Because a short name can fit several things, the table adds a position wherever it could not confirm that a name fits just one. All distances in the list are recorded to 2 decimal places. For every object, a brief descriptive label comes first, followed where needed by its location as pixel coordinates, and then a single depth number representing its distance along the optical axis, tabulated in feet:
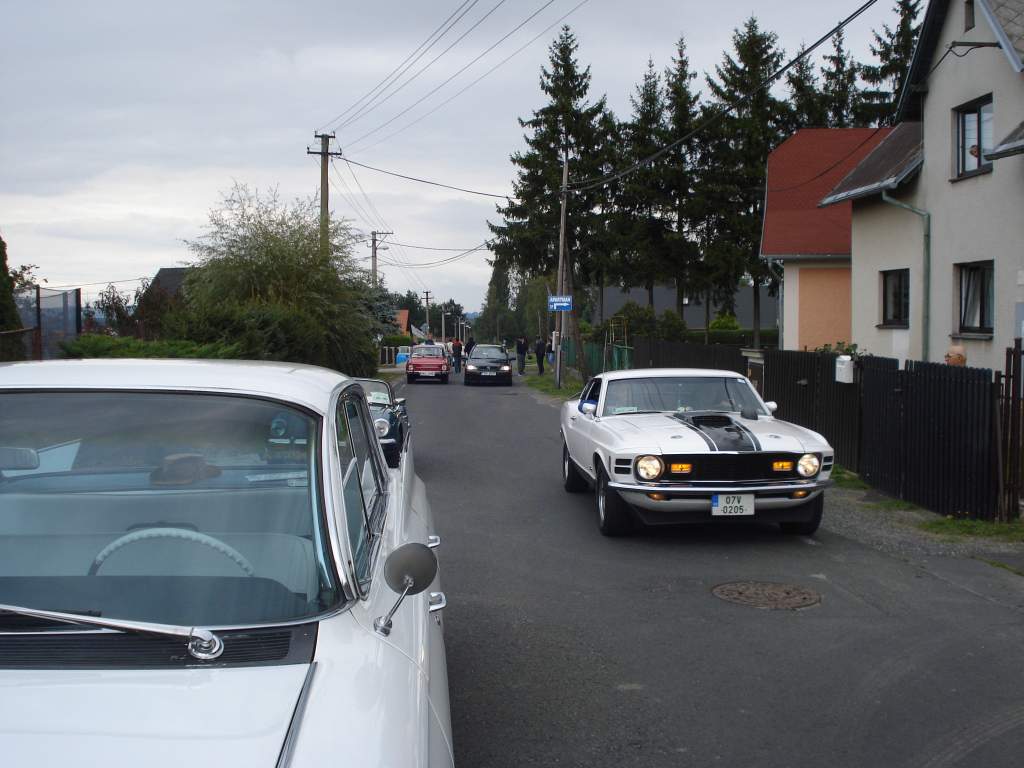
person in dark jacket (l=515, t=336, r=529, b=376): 165.39
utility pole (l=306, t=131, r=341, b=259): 93.66
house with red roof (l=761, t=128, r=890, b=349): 86.74
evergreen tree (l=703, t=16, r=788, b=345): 140.15
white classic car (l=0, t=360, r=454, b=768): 7.04
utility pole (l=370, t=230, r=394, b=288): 214.20
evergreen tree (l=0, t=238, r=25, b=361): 47.60
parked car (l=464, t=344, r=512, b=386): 123.95
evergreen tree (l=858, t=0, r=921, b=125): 146.41
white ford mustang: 27.07
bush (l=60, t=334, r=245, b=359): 45.44
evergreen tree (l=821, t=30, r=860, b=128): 151.33
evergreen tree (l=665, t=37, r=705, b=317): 143.54
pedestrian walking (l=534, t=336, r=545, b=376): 150.30
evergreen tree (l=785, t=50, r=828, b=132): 147.43
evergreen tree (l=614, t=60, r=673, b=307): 143.95
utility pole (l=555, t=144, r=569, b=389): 118.42
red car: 129.08
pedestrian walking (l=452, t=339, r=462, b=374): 174.09
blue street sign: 120.57
